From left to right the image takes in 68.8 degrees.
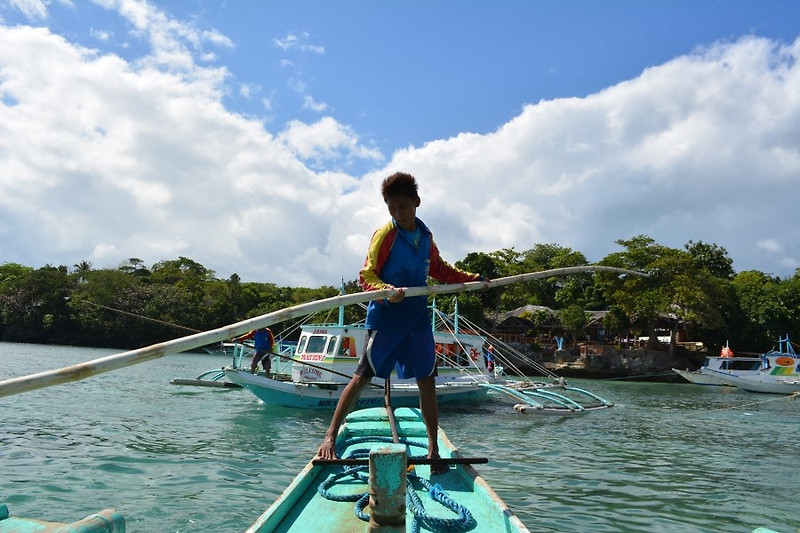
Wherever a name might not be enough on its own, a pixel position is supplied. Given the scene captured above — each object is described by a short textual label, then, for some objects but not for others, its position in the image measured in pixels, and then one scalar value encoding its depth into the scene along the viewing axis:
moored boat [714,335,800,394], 29.58
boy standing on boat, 4.09
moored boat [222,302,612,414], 15.15
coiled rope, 2.96
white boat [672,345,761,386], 32.01
